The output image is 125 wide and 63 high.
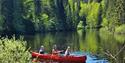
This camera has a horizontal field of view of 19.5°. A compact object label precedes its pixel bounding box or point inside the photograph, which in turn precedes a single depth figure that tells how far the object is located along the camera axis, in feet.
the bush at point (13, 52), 74.59
